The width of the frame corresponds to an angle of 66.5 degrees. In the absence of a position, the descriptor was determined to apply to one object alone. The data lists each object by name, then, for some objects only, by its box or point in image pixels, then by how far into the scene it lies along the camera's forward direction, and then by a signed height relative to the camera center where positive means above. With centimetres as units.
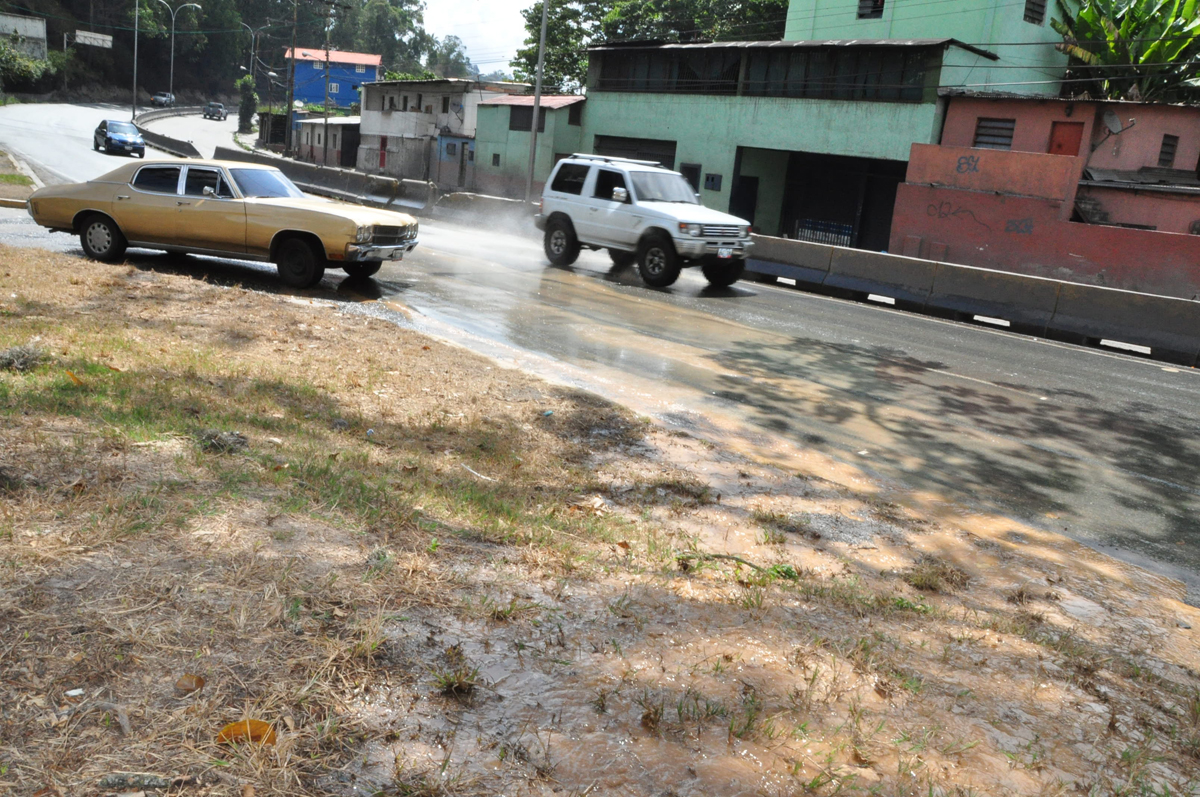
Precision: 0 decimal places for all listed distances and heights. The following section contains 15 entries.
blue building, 11162 +1320
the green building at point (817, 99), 3166 +513
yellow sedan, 1253 -65
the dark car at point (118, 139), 4078 +87
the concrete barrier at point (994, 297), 1647 -62
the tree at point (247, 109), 9119 +639
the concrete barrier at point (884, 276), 1822 -53
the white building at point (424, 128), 5347 +435
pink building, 2262 +224
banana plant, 3197 +821
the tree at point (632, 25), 5347 +1264
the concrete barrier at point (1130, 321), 1460 -68
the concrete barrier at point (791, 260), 1995 -45
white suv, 1638 -2
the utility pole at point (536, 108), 3092 +342
